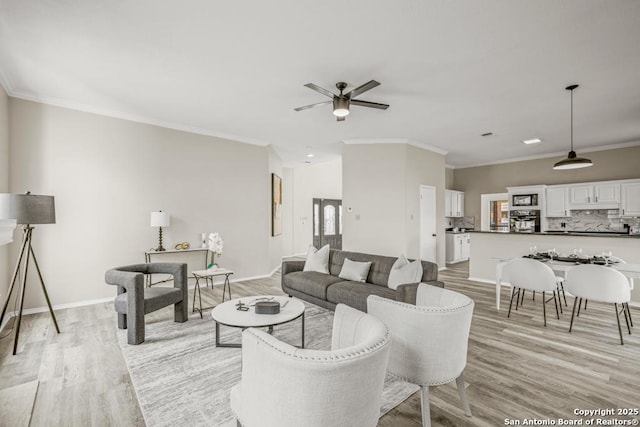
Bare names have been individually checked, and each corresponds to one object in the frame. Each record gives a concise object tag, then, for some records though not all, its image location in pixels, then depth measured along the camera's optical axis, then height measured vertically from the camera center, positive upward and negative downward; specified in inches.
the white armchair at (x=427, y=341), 69.9 -30.2
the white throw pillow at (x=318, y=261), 179.5 -28.1
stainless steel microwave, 300.0 +16.3
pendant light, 169.8 +30.8
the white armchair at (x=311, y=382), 43.8 -25.9
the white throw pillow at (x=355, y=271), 157.9 -29.9
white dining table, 135.9 -25.9
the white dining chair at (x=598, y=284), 124.0 -29.6
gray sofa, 134.3 -34.8
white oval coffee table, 101.0 -36.3
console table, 194.2 -28.5
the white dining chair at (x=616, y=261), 152.0 -23.2
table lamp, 187.6 -2.4
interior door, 265.0 -7.0
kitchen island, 177.6 -20.3
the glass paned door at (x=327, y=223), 406.3 -10.5
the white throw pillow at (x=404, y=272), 133.9 -26.3
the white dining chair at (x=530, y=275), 141.0 -29.5
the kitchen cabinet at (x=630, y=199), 249.4 +14.2
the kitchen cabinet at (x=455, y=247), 327.3 -35.1
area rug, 80.7 -52.7
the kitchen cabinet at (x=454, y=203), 341.7 +14.5
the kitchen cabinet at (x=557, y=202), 285.7 +13.5
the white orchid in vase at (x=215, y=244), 202.7 -19.6
